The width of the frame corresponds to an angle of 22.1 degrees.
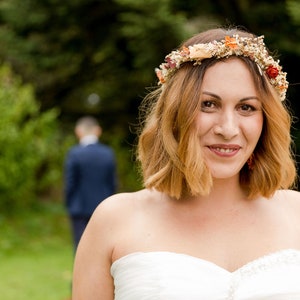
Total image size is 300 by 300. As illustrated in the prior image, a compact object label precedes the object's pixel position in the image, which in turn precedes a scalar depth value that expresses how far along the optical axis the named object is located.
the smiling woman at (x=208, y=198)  2.50
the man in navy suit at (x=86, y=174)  8.19
